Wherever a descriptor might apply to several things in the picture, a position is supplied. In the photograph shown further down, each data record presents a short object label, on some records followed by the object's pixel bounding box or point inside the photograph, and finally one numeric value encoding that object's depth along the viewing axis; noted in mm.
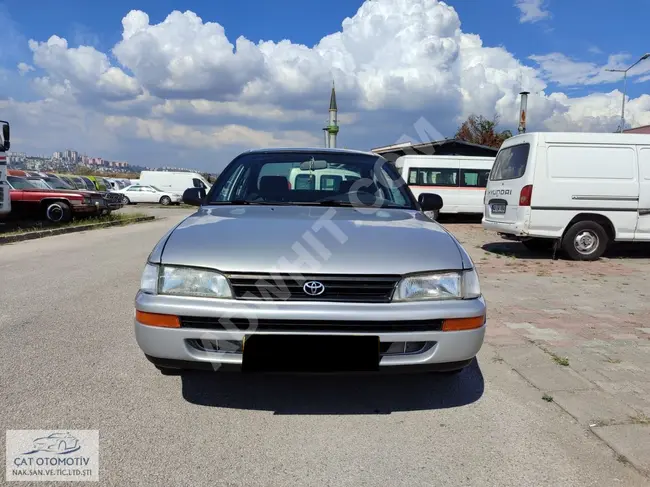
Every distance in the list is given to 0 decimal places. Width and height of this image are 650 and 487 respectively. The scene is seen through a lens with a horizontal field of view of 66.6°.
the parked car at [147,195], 31094
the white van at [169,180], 32312
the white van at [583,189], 8492
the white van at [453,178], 19031
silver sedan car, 2363
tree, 41875
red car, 13773
